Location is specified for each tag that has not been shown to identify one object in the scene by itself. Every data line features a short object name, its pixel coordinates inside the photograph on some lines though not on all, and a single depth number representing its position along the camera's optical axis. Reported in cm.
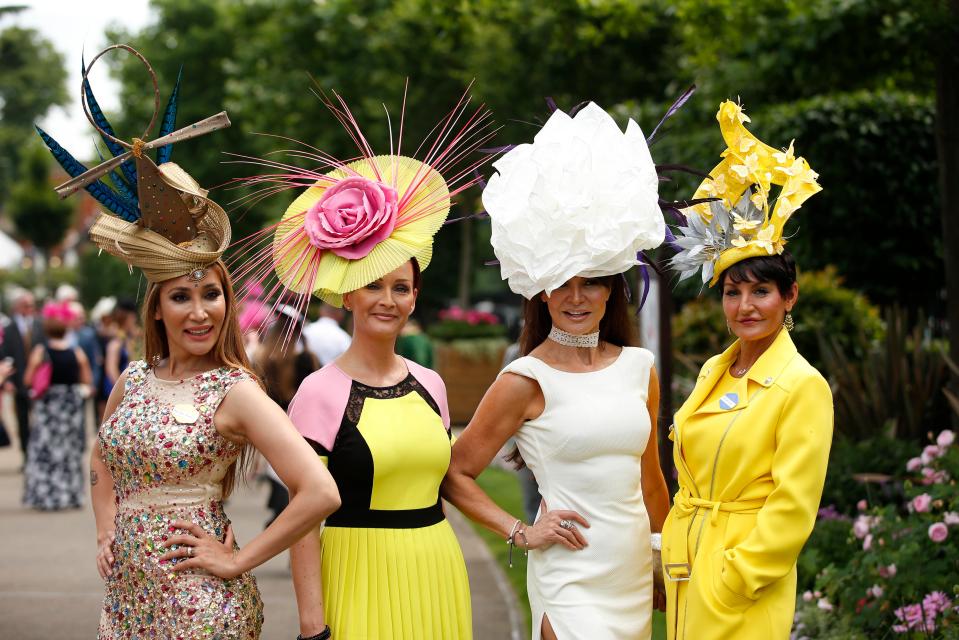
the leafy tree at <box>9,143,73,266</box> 5553
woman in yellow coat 325
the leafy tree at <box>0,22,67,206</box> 6531
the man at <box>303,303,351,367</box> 918
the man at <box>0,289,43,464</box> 1338
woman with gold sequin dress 311
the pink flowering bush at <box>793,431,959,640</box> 477
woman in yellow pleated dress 336
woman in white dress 341
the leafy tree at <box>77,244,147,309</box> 4701
